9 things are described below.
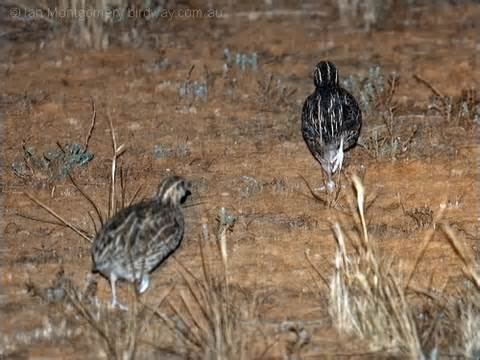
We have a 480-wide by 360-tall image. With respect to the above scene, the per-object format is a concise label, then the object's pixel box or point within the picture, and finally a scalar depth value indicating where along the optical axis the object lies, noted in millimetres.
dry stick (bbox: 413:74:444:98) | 12478
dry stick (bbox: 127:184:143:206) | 10317
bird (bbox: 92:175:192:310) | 8508
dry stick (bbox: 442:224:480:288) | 8117
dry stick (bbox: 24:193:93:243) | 9763
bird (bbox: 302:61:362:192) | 10594
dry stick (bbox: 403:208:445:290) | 8880
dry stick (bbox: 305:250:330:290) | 8969
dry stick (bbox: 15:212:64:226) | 10102
